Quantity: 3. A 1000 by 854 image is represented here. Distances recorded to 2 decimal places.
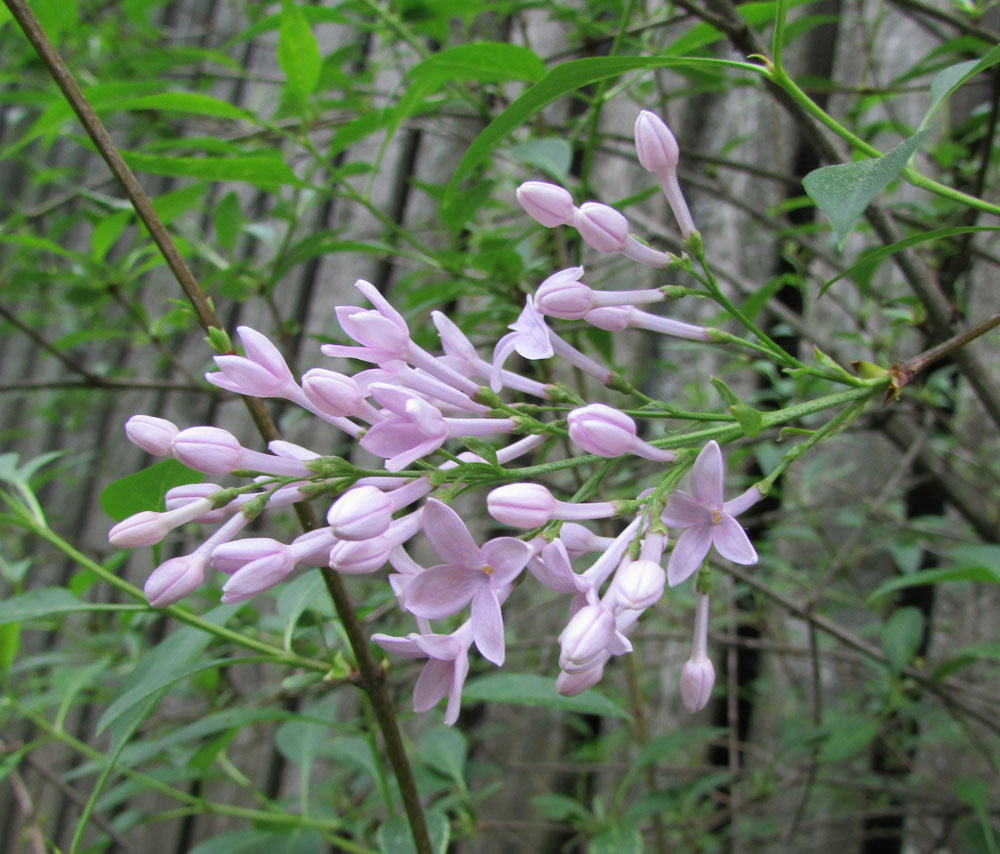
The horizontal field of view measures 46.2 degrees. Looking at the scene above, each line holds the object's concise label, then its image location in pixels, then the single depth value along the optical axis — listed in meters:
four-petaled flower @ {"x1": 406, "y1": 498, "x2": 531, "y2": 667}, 0.12
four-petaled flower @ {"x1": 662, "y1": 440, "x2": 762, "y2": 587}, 0.12
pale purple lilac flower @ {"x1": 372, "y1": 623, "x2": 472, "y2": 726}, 0.13
